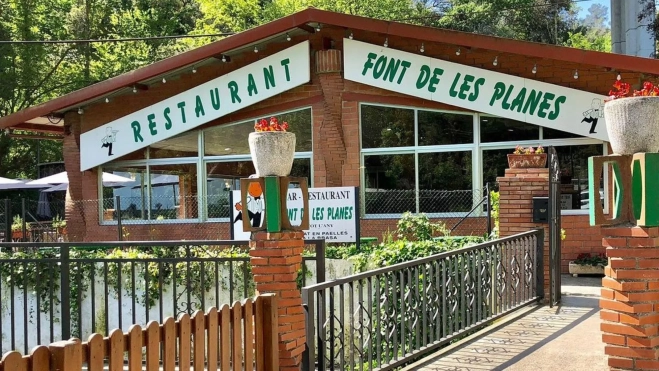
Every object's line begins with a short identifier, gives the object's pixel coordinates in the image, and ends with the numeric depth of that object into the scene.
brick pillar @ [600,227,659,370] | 4.54
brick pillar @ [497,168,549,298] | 9.01
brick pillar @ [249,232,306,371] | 5.61
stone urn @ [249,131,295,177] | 5.61
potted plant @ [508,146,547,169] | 9.42
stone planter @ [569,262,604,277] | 12.02
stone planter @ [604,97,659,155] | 4.50
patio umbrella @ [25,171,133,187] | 16.61
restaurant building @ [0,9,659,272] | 12.95
